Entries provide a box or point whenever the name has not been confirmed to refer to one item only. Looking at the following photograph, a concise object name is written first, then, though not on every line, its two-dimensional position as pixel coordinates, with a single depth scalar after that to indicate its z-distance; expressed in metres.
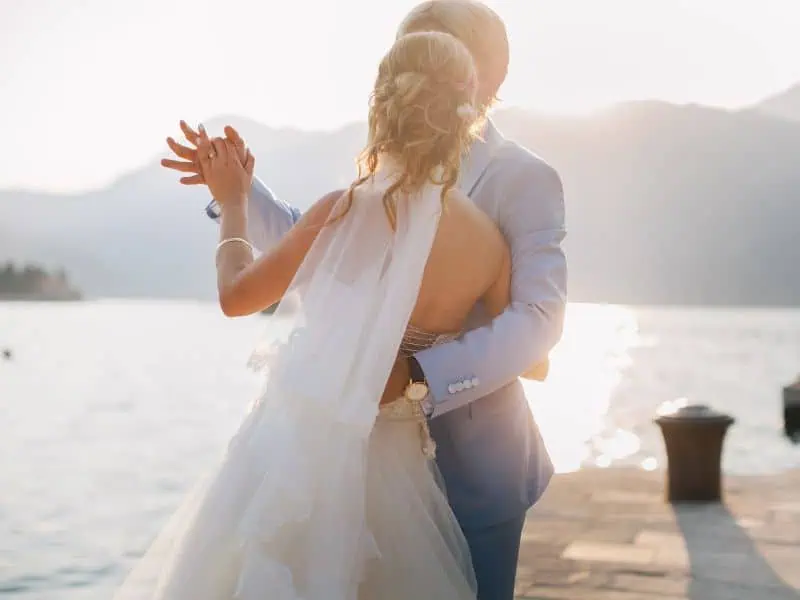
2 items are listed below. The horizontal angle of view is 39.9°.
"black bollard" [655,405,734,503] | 7.96
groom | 2.33
